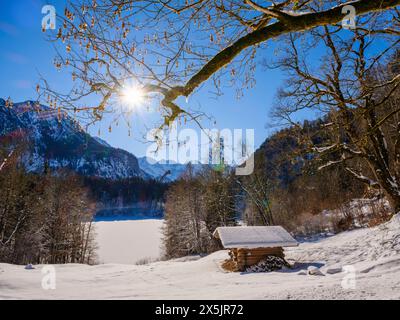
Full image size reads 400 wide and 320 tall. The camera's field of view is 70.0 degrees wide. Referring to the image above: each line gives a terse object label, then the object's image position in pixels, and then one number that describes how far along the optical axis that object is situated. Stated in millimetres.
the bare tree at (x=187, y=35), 3289
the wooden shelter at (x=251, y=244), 15109
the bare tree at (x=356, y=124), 9102
